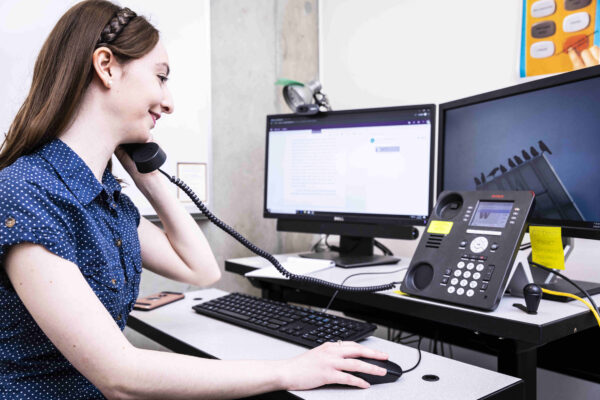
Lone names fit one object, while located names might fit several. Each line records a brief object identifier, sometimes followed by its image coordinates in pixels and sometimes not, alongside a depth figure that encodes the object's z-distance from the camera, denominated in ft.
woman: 2.14
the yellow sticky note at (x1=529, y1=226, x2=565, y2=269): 3.22
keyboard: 3.03
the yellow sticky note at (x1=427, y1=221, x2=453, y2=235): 3.40
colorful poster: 4.30
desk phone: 2.95
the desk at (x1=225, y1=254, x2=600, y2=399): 2.74
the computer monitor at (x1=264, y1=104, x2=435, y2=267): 4.62
